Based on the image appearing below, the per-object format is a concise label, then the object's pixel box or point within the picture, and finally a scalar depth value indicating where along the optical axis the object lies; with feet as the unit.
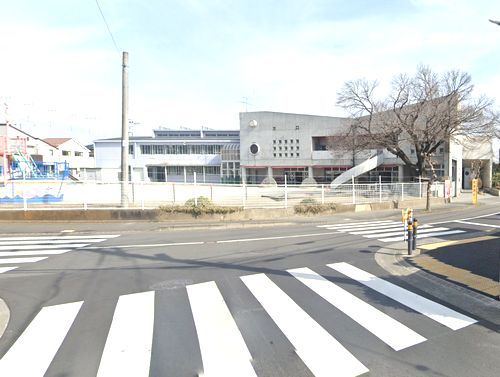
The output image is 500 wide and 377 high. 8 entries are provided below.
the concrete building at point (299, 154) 152.76
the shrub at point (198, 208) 57.47
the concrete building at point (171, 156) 213.46
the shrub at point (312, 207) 68.28
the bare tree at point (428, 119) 98.99
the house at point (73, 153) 238.68
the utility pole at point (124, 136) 56.24
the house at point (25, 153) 98.86
